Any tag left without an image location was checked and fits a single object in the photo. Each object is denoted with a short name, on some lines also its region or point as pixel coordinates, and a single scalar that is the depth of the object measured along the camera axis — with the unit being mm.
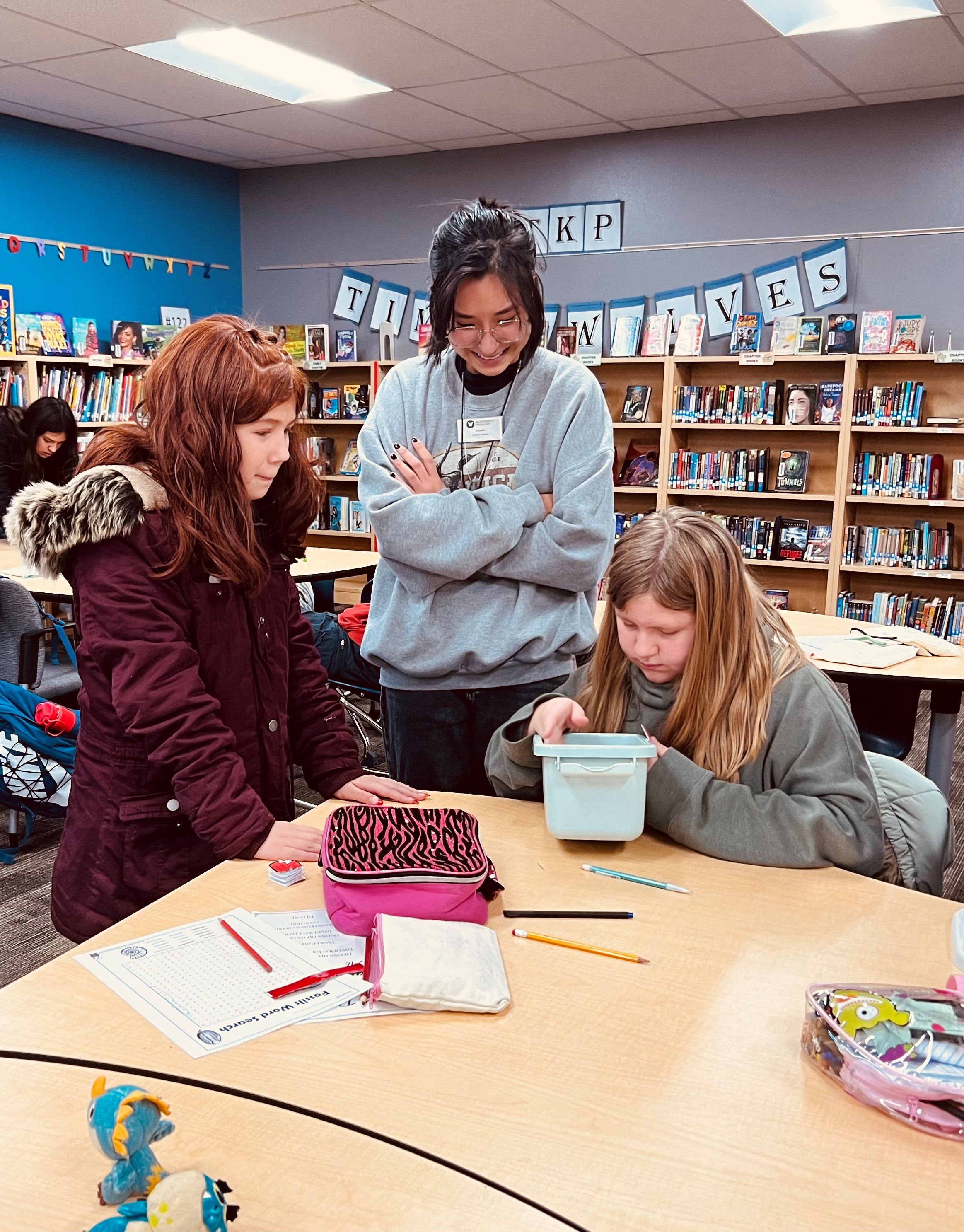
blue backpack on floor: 3121
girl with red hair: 1400
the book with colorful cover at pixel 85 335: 6633
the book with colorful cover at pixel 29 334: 6207
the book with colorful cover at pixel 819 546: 5922
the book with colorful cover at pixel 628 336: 6293
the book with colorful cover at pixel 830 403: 5695
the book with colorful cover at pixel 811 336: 5719
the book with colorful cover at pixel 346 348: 7289
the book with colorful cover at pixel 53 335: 6336
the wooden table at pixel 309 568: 3645
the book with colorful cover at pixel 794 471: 5910
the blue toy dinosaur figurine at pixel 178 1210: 704
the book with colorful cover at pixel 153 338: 6965
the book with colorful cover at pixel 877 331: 5609
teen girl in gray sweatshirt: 1750
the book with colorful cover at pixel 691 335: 6098
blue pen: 1341
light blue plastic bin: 1364
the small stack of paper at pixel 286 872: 1343
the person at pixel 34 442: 5066
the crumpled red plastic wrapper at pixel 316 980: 1083
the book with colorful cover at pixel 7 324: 6117
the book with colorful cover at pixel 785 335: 5820
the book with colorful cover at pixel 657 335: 6191
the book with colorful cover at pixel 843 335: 5676
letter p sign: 6367
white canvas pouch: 1053
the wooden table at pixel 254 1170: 793
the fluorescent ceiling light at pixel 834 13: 4258
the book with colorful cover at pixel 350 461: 7238
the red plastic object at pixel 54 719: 3189
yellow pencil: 1171
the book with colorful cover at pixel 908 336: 5484
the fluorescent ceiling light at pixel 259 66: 4895
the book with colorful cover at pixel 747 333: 5945
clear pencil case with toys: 896
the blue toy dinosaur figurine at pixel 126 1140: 771
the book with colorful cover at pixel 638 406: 6273
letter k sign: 6480
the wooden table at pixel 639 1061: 834
